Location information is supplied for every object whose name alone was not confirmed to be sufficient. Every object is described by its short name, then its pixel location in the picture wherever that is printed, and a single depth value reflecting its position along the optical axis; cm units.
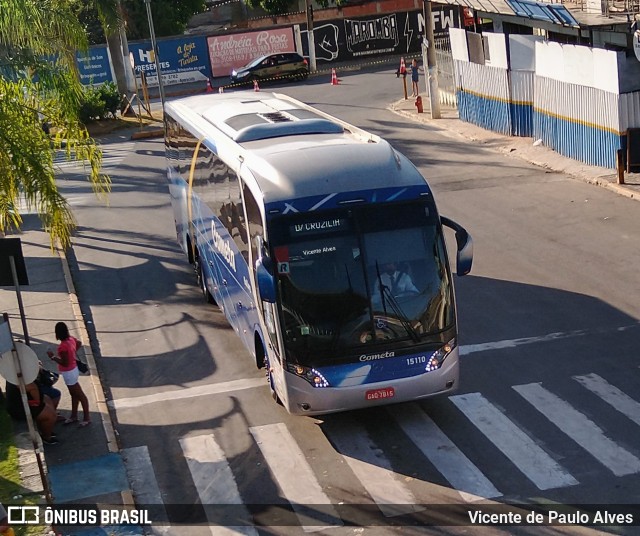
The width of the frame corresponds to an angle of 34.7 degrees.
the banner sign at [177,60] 5556
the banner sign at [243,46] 5625
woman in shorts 1346
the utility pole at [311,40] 5506
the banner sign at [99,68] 5431
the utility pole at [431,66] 3684
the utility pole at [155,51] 3921
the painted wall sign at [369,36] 5666
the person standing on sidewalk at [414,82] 4134
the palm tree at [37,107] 1452
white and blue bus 1230
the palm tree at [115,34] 4062
